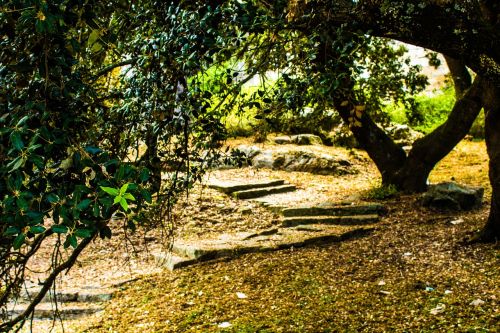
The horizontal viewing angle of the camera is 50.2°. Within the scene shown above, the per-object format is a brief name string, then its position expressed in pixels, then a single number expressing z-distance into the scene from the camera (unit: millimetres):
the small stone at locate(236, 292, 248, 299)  6055
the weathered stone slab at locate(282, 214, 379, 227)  8672
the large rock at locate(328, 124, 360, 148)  10086
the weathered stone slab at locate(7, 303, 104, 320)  6652
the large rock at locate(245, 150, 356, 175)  13367
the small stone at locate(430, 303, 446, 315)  5110
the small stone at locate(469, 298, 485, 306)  5211
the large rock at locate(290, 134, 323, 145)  15133
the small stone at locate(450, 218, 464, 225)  8009
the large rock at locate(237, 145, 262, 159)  14250
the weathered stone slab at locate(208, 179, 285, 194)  11734
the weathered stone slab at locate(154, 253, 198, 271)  7426
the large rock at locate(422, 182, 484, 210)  8672
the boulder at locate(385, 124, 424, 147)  15109
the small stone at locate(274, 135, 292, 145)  15062
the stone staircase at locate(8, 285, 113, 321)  6680
